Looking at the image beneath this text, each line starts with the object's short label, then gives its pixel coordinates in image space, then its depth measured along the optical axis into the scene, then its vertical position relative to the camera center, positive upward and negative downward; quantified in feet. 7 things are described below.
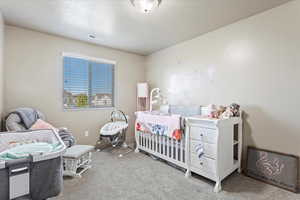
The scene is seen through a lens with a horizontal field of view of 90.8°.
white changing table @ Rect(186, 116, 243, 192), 6.09 -2.10
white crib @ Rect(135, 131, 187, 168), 7.57 -2.87
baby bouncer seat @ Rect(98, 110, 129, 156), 10.06 -2.29
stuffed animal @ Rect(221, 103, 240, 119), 6.88 -0.59
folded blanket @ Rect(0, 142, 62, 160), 3.34 -1.34
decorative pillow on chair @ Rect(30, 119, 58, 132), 7.41 -1.42
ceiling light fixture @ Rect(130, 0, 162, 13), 5.42 +3.52
